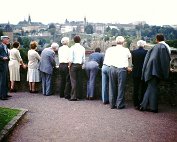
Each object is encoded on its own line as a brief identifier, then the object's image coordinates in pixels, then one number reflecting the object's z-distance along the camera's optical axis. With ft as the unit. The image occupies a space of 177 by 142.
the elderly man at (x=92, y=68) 33.78
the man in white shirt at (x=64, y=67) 34.42
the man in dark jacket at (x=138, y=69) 29.73
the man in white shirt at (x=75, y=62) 33.22
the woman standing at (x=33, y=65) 36.60
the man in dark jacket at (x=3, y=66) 32.78
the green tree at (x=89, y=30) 625.41
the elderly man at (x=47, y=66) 35.78
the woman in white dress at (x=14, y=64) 36.63
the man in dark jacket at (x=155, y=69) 28.17
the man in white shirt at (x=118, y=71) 29.60
